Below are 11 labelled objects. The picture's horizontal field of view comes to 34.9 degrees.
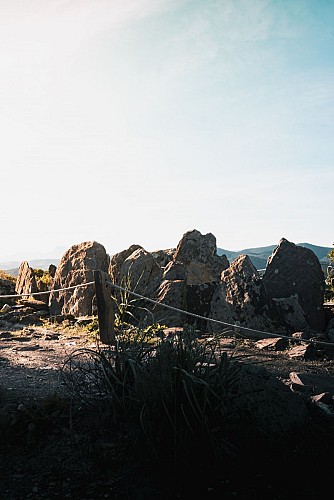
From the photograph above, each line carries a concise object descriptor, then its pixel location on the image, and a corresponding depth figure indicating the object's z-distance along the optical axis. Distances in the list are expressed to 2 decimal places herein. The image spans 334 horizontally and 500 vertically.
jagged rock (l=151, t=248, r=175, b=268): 12.53
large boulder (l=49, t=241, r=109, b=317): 10.42
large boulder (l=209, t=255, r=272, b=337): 8.13
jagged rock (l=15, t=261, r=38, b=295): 12.85
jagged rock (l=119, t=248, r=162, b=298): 9.70
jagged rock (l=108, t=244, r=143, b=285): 10.93
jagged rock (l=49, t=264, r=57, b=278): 14.63
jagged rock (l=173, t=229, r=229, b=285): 12.08
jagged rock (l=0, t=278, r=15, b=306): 13.99
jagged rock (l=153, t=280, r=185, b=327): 8.69
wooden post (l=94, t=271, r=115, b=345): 7.68
